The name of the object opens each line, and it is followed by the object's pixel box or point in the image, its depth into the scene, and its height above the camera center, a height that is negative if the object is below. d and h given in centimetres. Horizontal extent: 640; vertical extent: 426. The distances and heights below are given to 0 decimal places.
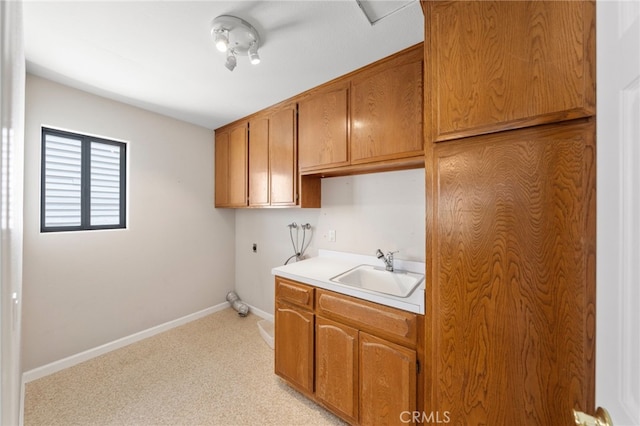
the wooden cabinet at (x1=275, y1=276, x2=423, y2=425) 127 -86
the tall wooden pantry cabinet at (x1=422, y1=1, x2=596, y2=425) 80 +2
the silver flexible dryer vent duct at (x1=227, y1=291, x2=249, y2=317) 304 -120
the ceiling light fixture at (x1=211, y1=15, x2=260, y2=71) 131 +102
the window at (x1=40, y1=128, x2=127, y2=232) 201 +27
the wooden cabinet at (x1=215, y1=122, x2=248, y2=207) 271 +56
